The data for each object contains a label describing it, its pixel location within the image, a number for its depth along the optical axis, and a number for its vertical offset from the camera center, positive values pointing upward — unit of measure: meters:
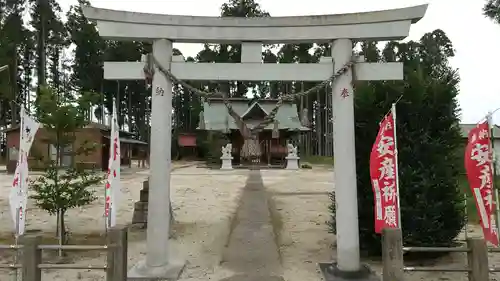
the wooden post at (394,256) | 4.23 -1.13
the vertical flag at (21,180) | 5.79 -0.36
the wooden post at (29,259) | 4.35 -1.15
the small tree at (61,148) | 7.35 +0.17
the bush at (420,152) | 6.41 +0.01
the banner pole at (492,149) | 4.84 +0.03
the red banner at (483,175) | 4.86 -0.30
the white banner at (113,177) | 5.76 -0.32
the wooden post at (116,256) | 4.49 -1.17
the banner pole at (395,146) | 5.07 +0.08
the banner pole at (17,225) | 5.63 -1.01
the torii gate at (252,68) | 5.77 +1.31
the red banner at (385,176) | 5.12 -0.32
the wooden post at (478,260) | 4.25 -1.20
